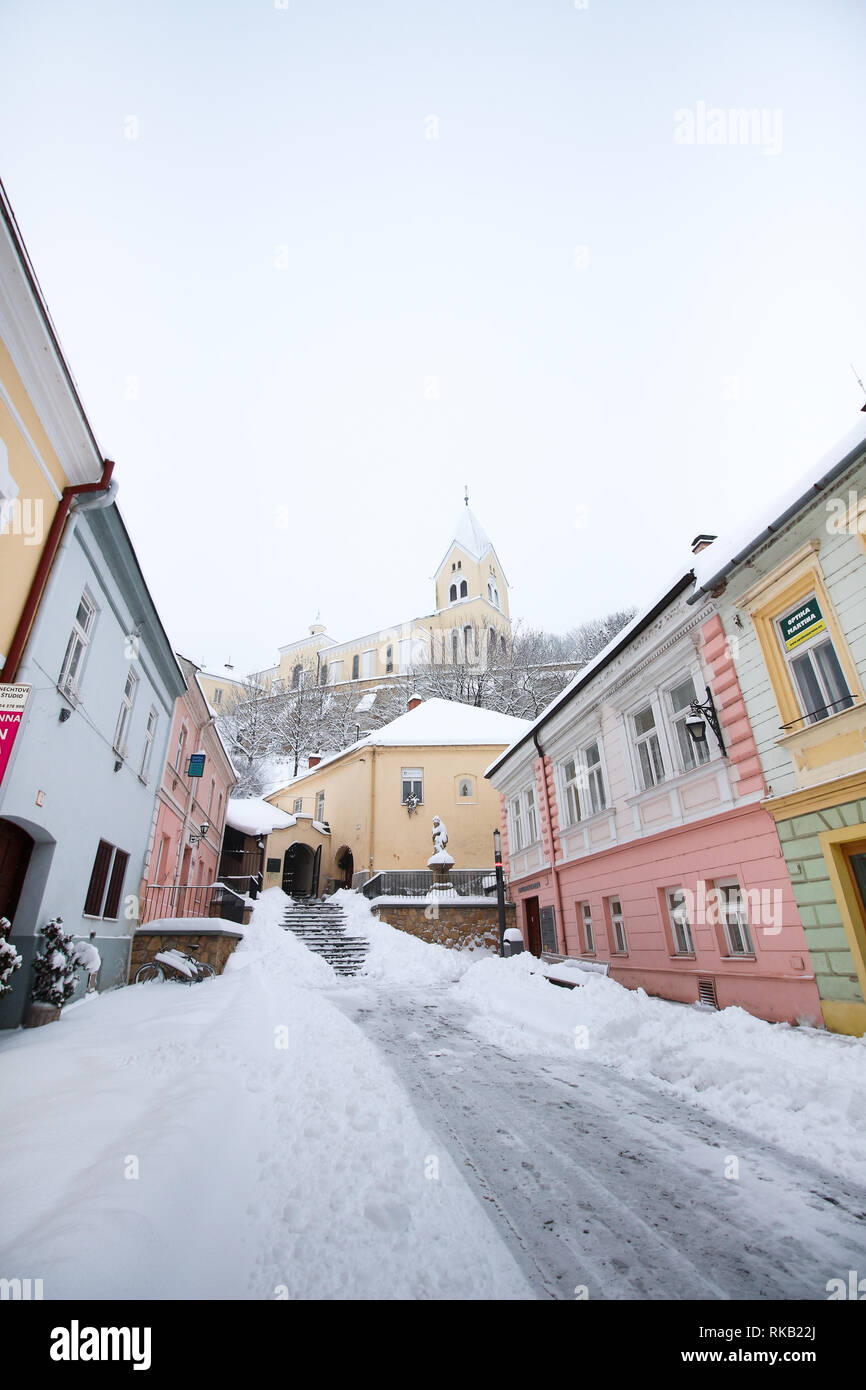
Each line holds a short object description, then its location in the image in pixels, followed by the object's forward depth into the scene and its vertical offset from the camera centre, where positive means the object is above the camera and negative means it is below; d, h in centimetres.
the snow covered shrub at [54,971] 731 -3
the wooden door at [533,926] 1716 +81
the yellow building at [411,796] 2473 +639
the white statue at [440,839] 2117 +387
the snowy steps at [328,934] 1623 +78
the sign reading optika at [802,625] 708 +360
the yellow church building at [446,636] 5600 +3095
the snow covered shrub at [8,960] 605 +9
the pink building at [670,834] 761 +184
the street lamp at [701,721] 868 +307
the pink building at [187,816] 1452 +400
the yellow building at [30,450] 604 +564
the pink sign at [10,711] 520 +203
